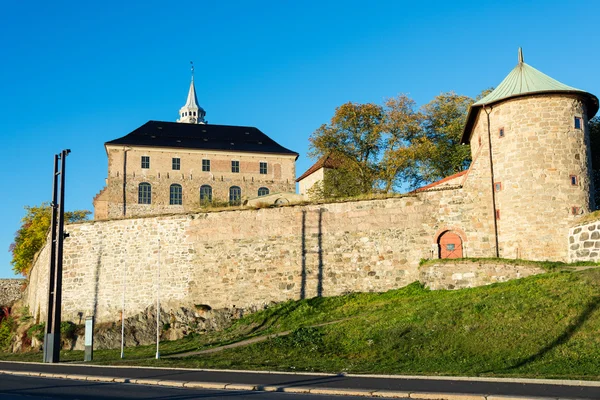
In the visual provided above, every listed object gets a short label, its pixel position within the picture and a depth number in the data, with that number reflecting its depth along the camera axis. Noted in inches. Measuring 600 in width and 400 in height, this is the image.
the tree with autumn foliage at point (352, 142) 1819.6
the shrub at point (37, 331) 1322.6
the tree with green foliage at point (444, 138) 1766.7
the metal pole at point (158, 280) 1202.5
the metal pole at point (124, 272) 1274.0
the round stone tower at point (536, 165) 1096.8
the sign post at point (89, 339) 980.6
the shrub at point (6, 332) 1508.6
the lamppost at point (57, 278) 966.4
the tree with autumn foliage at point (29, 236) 2418.8
